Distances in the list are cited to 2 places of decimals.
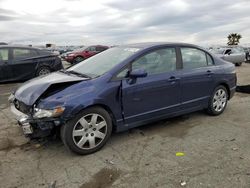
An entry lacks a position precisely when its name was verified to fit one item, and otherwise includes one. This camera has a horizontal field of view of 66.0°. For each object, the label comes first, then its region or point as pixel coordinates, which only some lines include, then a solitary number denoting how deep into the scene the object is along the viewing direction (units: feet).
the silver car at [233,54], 42.63
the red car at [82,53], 46.77
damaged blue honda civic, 8.48
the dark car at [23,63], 22.80
